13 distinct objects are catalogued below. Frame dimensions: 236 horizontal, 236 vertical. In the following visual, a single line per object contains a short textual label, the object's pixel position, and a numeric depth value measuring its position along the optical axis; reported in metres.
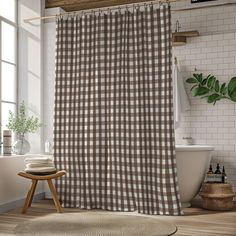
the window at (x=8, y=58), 4.82
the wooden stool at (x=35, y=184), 3.85
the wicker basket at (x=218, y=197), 4.14
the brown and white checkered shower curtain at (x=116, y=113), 3.95
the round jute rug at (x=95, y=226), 3.10
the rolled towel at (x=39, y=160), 4.00
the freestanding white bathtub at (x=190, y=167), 4.16
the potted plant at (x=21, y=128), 4.52
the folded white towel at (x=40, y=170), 3.89
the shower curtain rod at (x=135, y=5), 4.03
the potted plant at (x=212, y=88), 4.63
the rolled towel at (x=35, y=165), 3.93
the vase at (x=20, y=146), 4.56
